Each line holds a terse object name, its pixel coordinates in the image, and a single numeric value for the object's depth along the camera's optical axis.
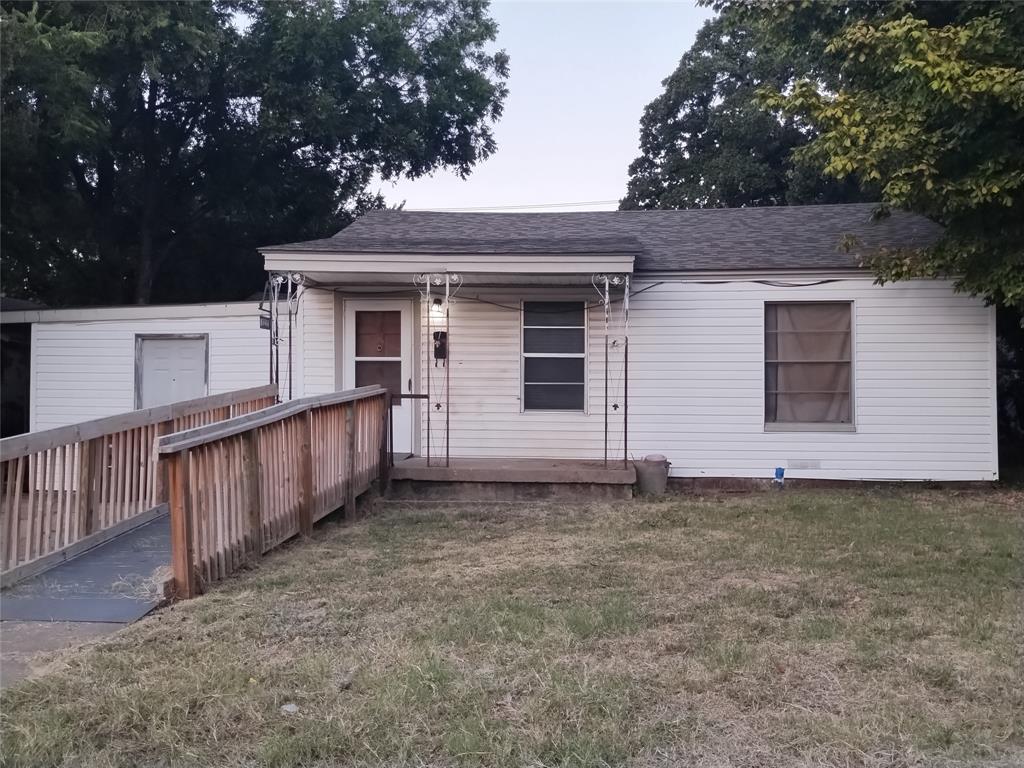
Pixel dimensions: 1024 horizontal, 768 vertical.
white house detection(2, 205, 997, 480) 9.73
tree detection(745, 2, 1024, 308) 7.32
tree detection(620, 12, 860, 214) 21.92
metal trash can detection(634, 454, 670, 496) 9.55
